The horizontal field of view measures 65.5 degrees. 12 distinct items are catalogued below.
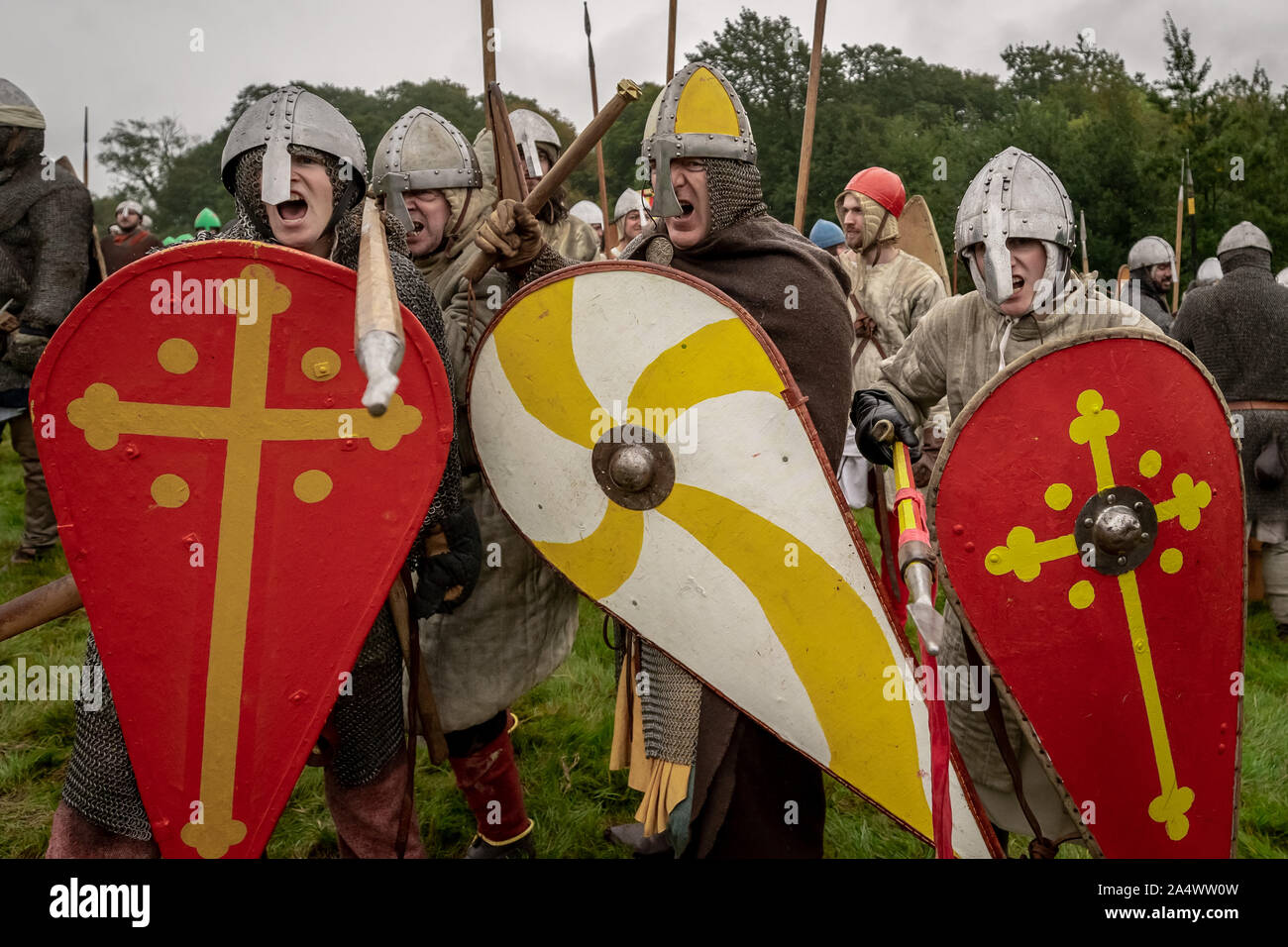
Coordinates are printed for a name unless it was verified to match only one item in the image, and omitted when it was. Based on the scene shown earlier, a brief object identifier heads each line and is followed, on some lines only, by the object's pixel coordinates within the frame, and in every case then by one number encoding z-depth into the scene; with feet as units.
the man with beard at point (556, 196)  11.18
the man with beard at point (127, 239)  28.53
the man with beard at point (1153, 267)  25.85
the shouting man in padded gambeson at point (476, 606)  9.04
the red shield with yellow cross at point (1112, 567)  6.40
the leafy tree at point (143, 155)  119.75
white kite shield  6.69
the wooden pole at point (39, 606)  5.56
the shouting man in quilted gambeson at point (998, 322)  7.38
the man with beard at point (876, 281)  16.49
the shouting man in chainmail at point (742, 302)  7.15
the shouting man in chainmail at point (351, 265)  6.71
